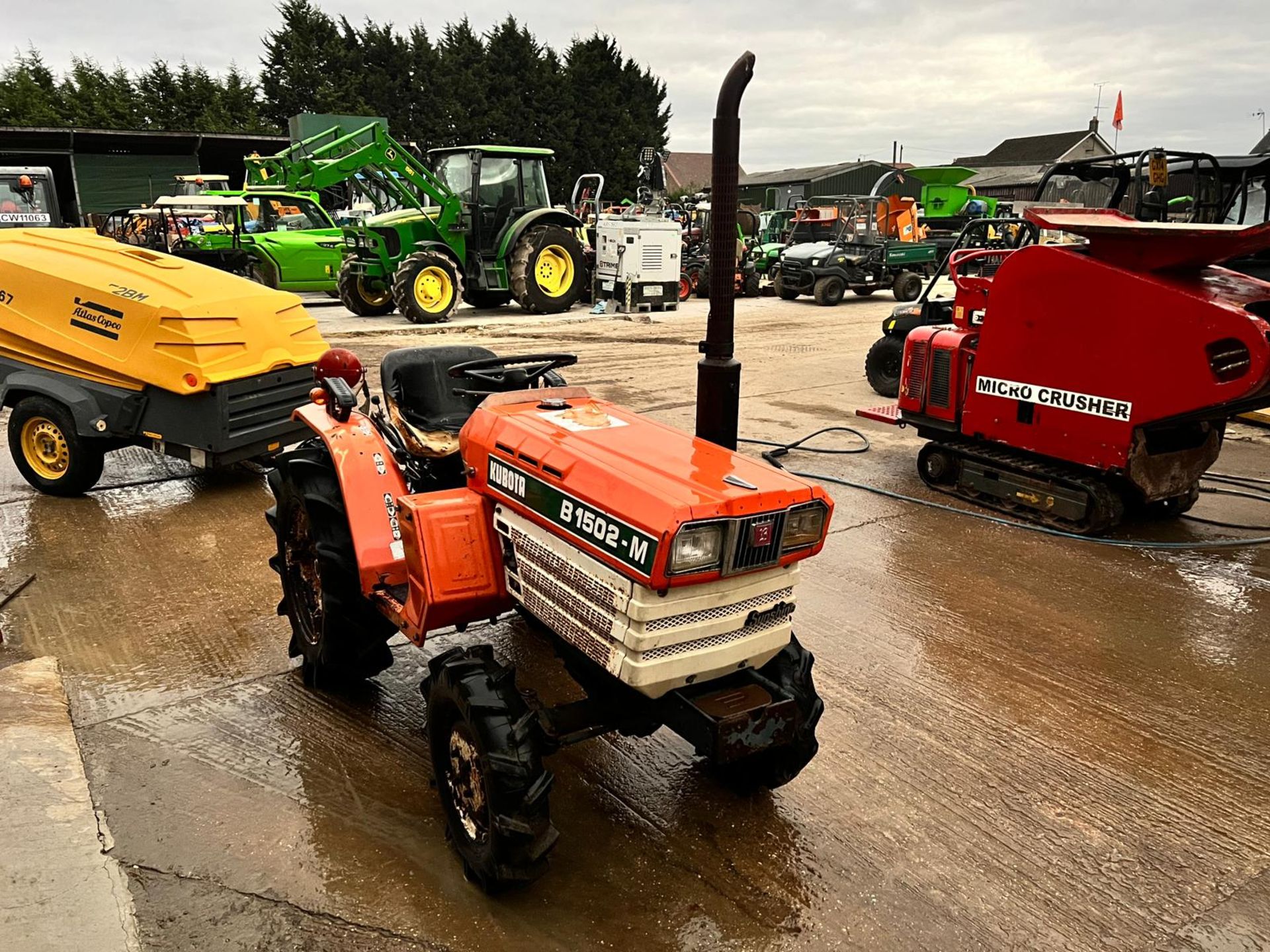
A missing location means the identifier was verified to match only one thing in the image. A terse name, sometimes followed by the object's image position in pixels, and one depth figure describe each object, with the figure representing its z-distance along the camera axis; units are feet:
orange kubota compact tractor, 6.98
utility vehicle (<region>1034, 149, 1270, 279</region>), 18.86
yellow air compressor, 16.85
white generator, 51.83
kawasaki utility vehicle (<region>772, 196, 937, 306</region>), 59.72
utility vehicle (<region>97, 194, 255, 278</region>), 49.29
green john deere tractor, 45.19
